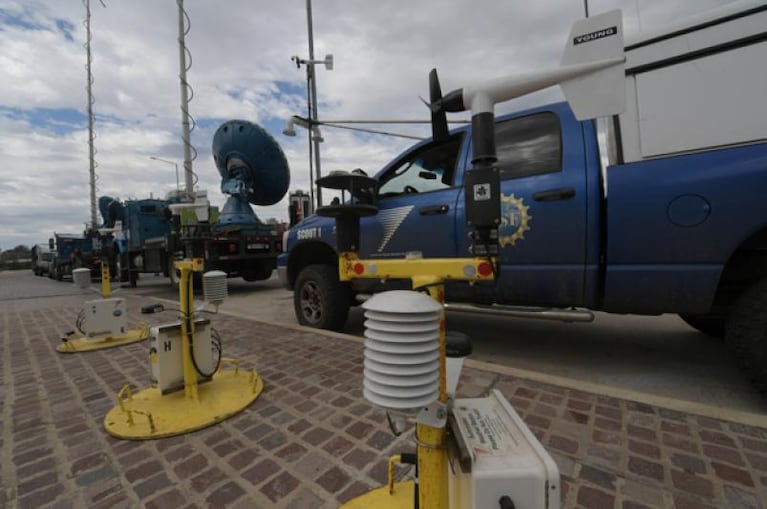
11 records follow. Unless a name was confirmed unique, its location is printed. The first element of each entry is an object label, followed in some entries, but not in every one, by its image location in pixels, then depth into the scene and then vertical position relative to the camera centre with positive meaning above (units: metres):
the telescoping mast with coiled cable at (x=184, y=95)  6.42 +3.29
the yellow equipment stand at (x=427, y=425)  0.92 -0.45
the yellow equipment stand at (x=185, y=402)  1.88 -0.88
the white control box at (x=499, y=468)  0.84 -0.55
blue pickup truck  1.94 +0.37
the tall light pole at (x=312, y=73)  10.52 +6.03
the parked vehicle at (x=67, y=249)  14.76 +0.96
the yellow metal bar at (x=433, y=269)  1.02 -0.04
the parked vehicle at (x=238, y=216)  7.71 +1.34
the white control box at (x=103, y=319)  3.60 -0.55
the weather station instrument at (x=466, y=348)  0.84 -0.23
